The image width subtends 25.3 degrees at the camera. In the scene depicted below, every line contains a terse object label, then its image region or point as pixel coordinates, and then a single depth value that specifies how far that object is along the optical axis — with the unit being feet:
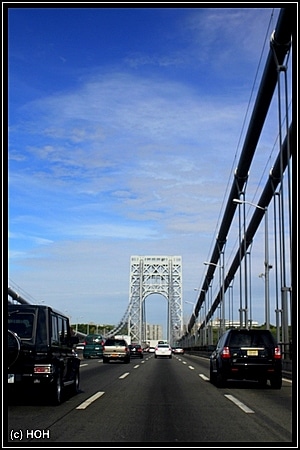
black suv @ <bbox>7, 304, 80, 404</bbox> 41.09
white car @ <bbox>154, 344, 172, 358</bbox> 185.80
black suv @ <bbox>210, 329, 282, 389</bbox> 59.62
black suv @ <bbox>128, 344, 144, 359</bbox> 200.09
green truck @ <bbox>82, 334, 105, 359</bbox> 177.27
